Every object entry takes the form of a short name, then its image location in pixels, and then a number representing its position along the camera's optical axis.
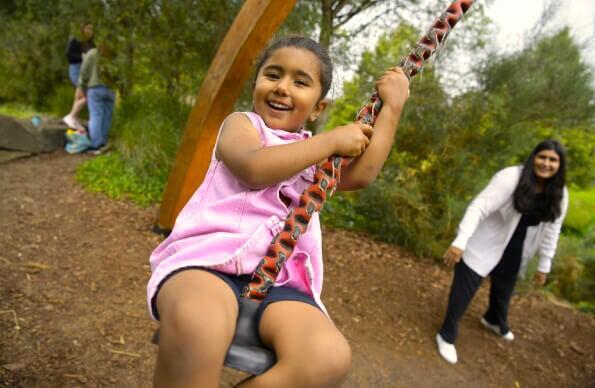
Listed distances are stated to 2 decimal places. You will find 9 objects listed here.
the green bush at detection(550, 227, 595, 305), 6.04
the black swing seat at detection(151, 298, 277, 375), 1.16
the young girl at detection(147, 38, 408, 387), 1.12
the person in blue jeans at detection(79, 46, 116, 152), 6.54
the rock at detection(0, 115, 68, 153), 6.07
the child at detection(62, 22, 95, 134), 7.12
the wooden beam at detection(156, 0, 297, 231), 3.49
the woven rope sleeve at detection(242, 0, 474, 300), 1.29
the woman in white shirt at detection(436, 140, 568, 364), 3.41
